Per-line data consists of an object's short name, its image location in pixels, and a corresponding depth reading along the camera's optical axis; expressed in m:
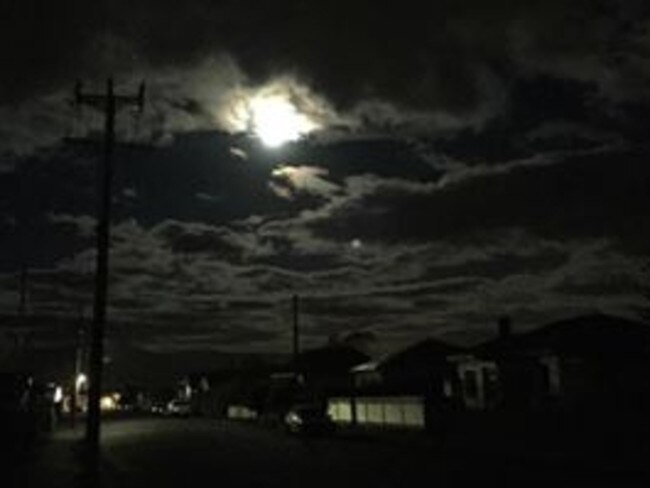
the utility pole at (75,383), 69.79
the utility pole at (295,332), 77.06
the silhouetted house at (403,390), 51.91
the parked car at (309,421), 55.09
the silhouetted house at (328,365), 93.38
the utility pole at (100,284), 25.23
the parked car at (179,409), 109.38
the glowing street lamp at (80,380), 79.62
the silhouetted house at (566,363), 47.16
